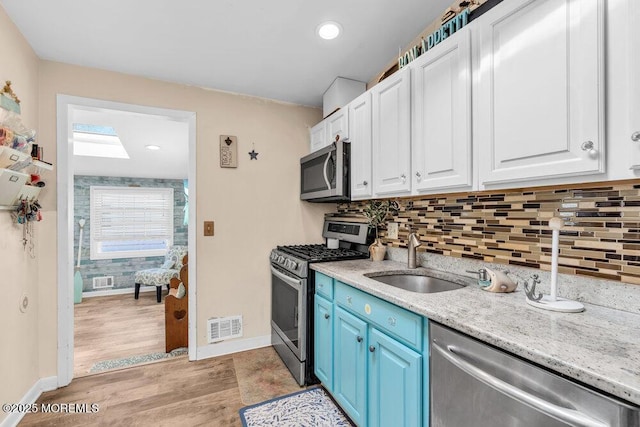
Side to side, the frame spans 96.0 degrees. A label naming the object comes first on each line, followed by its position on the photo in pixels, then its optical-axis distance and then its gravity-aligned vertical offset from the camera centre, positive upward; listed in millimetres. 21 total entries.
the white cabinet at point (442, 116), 1305 +481
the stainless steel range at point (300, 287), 2055 -572
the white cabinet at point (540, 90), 899 +438
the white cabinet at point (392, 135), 1652 +481
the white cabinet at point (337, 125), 2238 +725
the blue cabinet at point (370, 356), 1158 -708
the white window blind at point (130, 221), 4832 -137
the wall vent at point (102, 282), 4668 -1119
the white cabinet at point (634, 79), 807 +379
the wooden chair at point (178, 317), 2582 -945
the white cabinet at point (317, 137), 2615 +720
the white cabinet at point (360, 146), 1981 +487
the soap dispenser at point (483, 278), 1356 -312
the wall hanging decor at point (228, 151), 2561 +558
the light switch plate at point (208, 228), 2486 -125
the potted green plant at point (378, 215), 2186 -13
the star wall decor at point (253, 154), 2676 +553
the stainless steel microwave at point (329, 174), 2191 +328
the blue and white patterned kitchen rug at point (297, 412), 1691 -1227
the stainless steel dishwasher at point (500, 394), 665 -490
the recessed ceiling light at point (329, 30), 1703 +1115
